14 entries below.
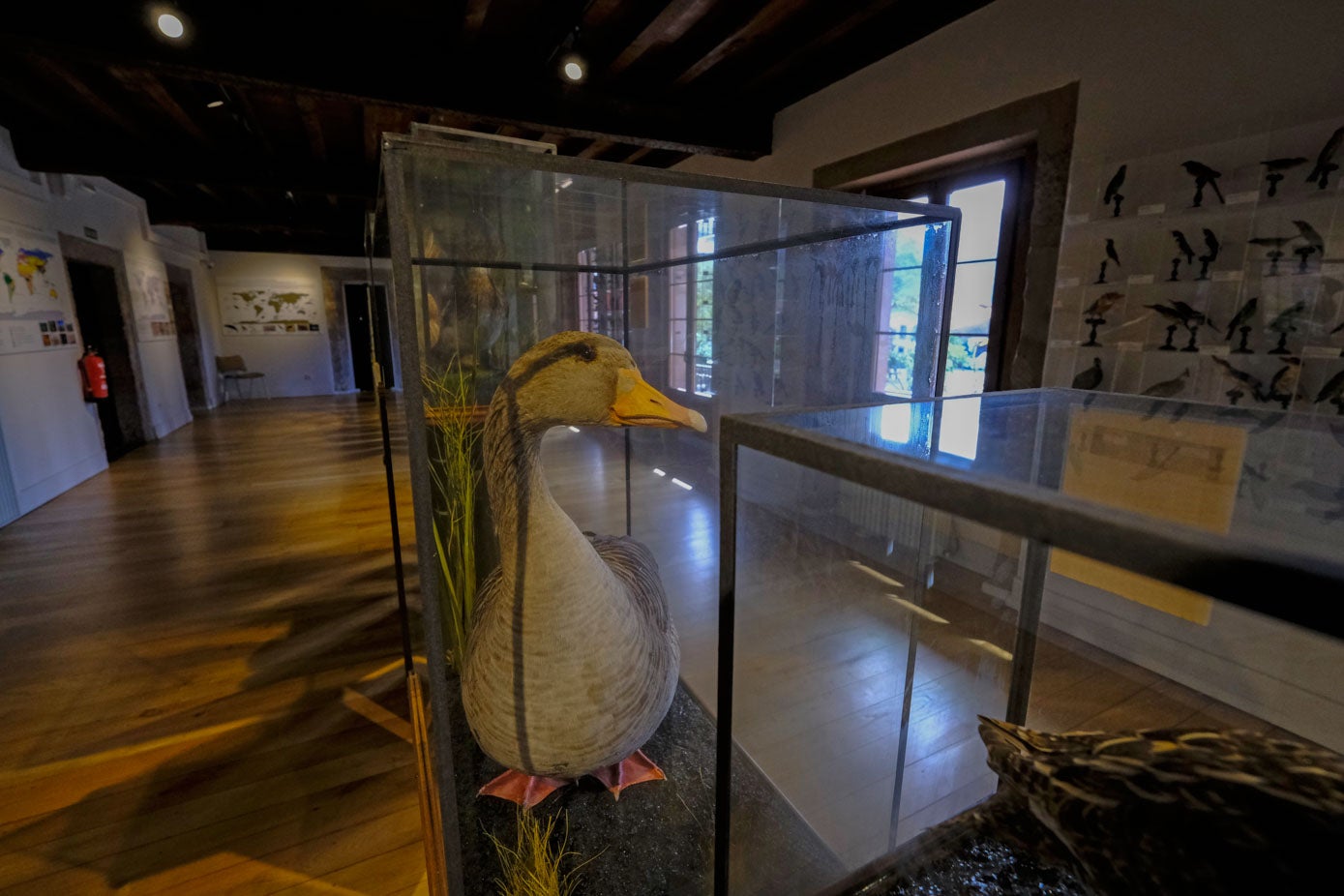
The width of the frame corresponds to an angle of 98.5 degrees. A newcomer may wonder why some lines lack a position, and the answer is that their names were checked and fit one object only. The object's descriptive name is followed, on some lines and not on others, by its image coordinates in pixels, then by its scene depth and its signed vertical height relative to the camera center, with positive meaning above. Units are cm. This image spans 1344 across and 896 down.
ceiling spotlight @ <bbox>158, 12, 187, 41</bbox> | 212 +111
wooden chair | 977 -69
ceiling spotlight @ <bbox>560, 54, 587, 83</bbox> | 249 +112
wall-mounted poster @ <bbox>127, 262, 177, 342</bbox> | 638 +35
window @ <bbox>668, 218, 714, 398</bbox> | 146 +3
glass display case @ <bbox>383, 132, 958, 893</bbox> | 89 -3
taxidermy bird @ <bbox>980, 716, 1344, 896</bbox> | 31 -28
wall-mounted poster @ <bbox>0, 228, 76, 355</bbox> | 379 +23
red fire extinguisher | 471 -36
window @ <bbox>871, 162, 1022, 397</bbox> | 249 +29
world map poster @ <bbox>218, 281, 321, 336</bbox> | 1025 +42
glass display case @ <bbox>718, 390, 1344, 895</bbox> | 29 -37
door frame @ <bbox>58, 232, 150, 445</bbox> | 515 +37
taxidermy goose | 86 -41
